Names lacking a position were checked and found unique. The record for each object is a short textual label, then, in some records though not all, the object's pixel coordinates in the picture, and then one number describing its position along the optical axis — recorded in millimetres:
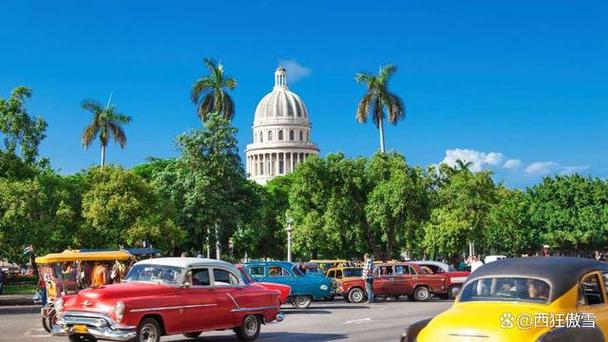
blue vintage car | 25812
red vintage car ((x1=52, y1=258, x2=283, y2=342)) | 13789
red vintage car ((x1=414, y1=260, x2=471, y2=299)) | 30297
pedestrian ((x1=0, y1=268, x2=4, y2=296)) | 36531
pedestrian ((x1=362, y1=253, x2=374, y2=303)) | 28578
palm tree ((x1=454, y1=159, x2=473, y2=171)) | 74269
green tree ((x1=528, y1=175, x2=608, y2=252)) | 59469
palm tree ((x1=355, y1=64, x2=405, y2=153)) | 61219
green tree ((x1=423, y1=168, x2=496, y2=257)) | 51331
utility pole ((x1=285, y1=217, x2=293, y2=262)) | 48978
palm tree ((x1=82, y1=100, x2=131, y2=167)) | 59875
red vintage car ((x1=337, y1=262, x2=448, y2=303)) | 29984
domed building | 152750
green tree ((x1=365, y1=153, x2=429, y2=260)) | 47156
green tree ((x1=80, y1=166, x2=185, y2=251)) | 42406
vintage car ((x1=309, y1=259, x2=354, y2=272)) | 36312
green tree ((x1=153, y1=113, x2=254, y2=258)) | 43969
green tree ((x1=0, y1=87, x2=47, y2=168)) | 33094
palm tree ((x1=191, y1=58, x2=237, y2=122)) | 57188
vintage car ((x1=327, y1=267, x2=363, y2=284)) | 31214
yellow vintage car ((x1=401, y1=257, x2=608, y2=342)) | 8938
